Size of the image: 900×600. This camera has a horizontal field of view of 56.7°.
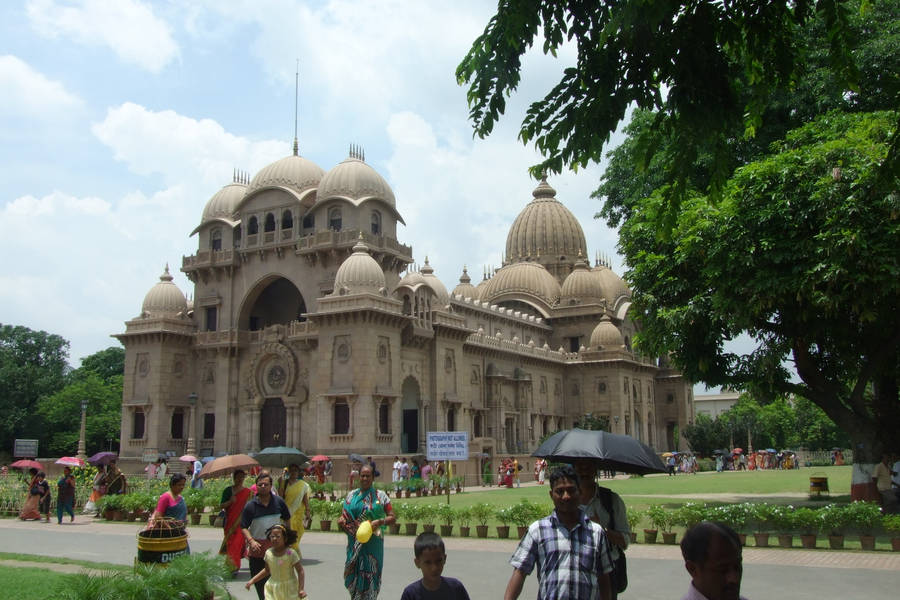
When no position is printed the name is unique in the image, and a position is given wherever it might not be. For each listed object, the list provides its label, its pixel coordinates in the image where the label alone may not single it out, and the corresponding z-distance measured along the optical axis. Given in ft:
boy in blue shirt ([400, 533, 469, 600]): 20.16
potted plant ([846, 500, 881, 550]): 51.67
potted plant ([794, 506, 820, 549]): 52.80
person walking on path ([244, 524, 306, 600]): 28.02
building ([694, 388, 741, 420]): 401.49
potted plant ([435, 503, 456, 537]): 61.52
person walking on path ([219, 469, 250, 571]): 39.24
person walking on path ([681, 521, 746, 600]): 13.09
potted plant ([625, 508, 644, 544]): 55.88
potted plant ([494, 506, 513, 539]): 59.82
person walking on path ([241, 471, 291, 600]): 34.30
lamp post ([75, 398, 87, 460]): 133.59
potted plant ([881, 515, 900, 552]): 50.62
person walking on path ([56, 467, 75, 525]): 74.38
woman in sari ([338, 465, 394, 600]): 28.48
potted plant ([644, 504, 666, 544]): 55.83
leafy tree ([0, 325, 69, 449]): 186.60
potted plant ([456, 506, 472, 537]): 61.09
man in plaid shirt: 19.27
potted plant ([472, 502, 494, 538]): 62.39
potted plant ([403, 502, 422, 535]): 62.75
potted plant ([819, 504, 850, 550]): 52.19
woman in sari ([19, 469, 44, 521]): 76.84
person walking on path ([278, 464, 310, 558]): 40.34
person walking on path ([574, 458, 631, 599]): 23.67
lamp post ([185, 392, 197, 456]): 134.00
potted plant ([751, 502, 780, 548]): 53.98
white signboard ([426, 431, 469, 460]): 73.77
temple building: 125.49
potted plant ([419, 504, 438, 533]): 63.10
